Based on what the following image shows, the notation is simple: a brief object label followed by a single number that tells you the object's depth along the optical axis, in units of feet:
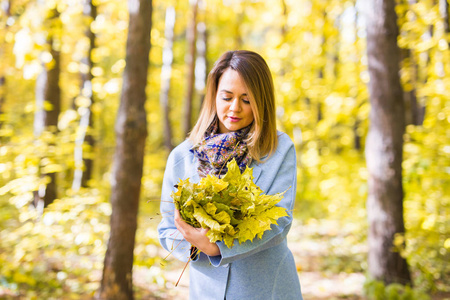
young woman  5.18
